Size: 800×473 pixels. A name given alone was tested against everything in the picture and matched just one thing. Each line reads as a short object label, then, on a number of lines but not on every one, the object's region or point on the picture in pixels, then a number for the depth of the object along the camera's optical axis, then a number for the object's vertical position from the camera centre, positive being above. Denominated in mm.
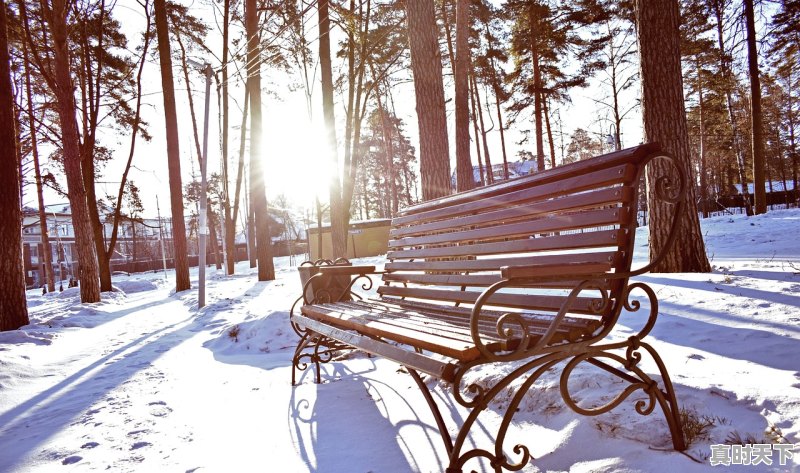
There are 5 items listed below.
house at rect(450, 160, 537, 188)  34350 +5408
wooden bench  1480 -270
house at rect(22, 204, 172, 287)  37553 +1652
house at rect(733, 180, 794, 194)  45266 +2727
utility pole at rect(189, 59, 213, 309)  6949 +479
